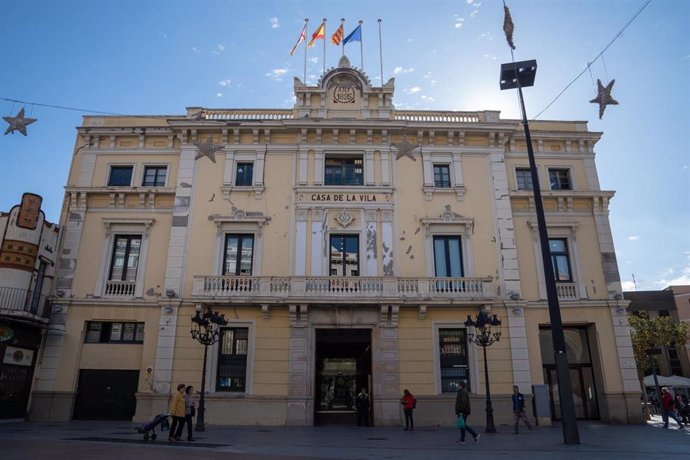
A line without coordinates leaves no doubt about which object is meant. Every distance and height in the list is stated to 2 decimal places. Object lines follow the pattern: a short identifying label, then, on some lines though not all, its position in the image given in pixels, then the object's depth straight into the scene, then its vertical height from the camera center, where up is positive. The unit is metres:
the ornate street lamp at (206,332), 16.28 +1.68
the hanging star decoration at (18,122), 18.64 +9.71
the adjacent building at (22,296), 18.70 +3.25
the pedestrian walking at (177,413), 13.32 -0.91
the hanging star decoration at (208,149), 22.97 +10.72
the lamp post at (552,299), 11.91 +1.99
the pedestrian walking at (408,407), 17.77 -1.01
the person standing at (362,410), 19.88 -1.25
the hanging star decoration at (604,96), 15.96 +9.16
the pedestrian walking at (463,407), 13.69 -0.81
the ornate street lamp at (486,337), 16.84 +1.53
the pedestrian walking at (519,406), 17.06 -0.96
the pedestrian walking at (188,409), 13.40 -0.86
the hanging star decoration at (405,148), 23.14 +10.85
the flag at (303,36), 24.38 +16.93
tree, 38.12 +3.51
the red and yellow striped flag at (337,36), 24.09 +16.72
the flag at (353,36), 23.97 +16.66
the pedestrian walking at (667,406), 19.28 -1.07
